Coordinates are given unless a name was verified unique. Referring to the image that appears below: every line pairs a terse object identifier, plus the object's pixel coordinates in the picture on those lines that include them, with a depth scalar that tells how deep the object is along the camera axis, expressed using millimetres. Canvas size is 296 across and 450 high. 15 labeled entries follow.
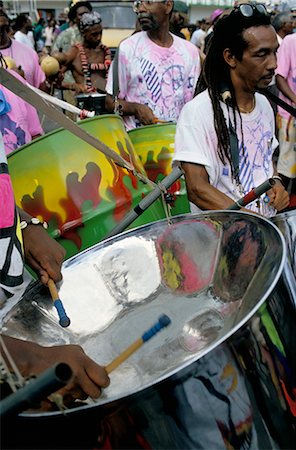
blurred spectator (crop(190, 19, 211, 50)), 7426
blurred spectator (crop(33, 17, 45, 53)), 10117
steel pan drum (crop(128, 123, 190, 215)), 2107
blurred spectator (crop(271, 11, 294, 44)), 4301
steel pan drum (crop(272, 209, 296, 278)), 1163
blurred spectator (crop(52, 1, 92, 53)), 4622
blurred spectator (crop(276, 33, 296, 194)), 3301
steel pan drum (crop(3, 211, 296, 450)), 757
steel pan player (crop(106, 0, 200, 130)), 2568
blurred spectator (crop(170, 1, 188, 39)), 4271
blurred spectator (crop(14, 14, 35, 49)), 6172
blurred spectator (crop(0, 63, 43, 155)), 1796
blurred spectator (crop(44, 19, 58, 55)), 10814
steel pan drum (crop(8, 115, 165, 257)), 1575
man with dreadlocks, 1555
